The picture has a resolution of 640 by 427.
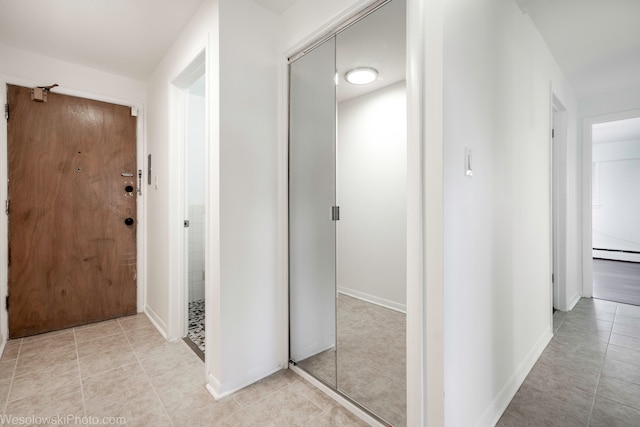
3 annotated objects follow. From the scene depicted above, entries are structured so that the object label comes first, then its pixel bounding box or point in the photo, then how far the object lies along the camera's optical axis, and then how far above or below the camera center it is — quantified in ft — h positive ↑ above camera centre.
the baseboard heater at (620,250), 19.73 -2.85
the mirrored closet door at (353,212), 4.95 +0.02
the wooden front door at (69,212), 8.06 +0.08
